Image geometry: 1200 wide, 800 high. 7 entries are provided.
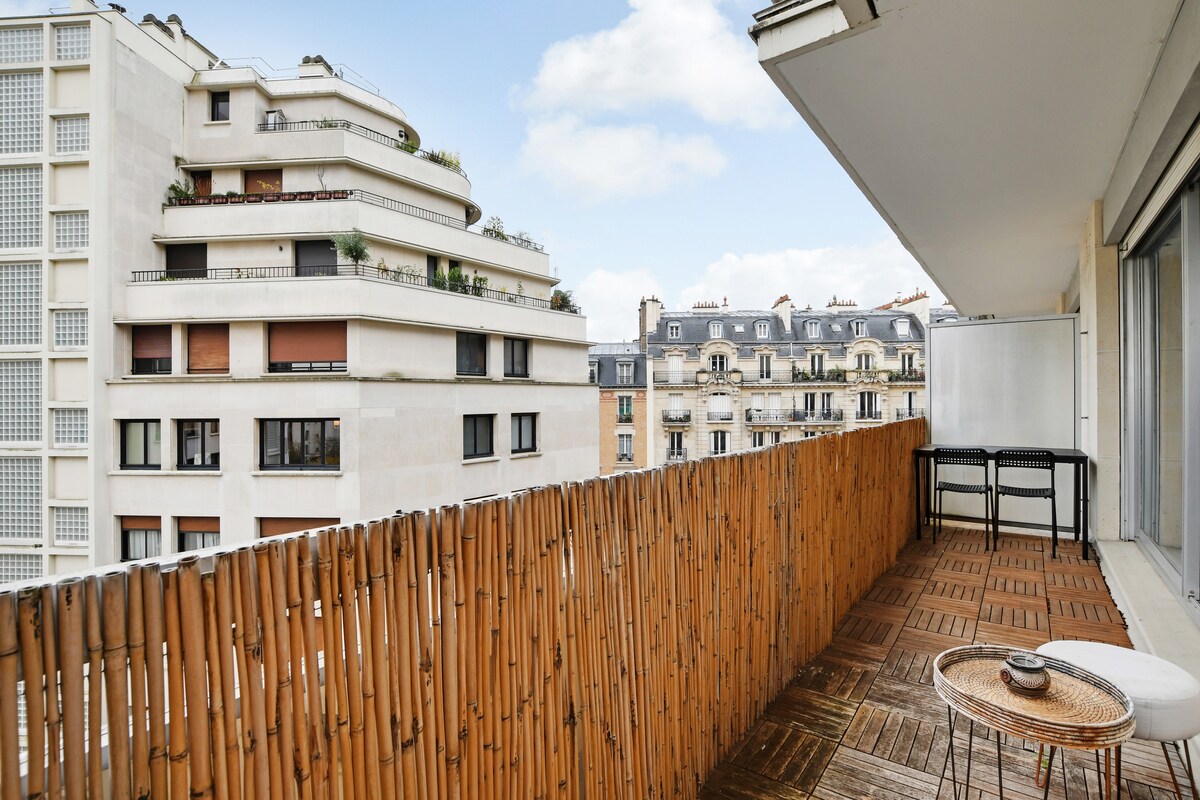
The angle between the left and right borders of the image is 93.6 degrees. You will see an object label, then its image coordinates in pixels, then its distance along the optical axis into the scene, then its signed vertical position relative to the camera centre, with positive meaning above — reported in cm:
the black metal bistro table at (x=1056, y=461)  445 -67
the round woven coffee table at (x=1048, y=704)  132 -77
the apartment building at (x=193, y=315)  1428 +235
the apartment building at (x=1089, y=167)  193 +126
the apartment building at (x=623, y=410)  2814 -35
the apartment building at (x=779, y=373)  2639 +144
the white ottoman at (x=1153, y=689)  151 -80
